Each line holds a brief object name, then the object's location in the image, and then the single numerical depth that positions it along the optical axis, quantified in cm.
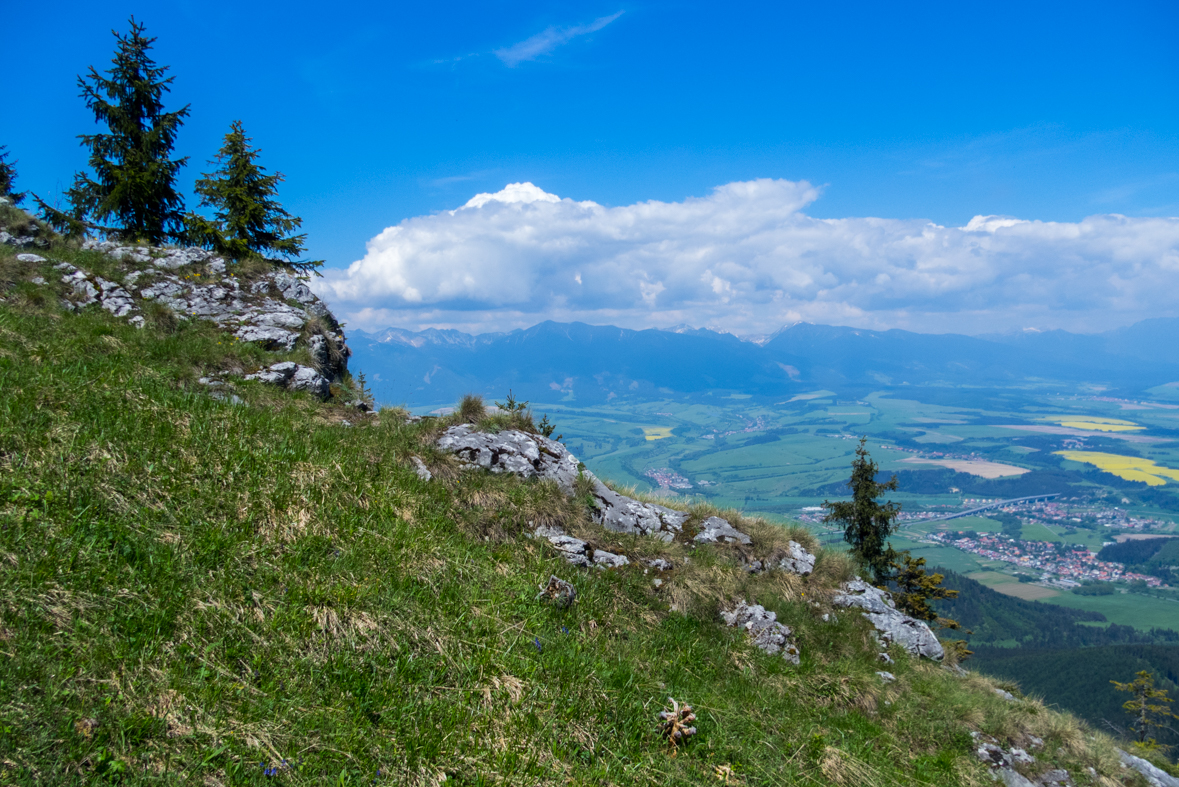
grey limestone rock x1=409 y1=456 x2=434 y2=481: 846
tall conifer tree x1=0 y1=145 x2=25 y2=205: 2053
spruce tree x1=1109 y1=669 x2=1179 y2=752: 2547
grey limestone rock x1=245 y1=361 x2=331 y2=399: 1094
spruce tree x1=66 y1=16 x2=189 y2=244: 1791
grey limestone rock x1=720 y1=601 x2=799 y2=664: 775
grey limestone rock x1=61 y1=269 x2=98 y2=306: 1170
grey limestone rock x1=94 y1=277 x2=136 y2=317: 1183
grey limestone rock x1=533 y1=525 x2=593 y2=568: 785
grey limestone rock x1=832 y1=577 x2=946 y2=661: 980
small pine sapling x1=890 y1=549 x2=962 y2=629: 2147
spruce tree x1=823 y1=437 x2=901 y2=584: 2364
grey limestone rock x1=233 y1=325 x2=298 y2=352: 1250
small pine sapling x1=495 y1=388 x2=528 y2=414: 1175
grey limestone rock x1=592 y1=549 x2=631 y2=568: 822
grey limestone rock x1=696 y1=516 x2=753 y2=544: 1060
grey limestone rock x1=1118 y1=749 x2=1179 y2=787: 872
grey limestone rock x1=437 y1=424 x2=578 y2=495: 981
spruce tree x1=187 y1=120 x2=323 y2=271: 1853
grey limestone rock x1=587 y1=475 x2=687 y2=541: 992
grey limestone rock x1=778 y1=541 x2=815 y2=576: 1070
